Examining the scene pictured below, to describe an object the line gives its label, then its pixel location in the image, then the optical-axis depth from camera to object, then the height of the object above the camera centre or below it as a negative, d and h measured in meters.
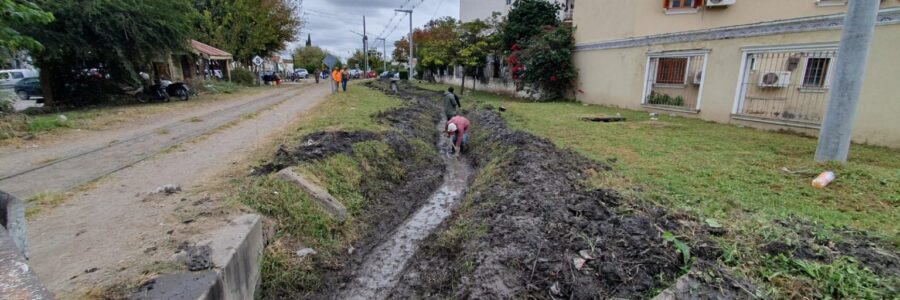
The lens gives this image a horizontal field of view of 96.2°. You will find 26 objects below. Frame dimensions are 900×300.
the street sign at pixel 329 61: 19.66 +0.48
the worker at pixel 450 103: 10.86 -0.75
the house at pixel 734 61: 7.79 +0.61
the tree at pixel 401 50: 54.56 +3.12
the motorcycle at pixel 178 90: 15.73 -0.92
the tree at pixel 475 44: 22.17 +1.78
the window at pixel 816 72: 9.55 +0.36
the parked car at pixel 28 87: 16.34 -1.05
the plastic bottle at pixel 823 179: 4.76 -1.08
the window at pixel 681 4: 13.60 +2.65
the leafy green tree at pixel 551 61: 17.47 +0.73
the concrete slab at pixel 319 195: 4.78 -1.46
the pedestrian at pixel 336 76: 20.17 -0.24
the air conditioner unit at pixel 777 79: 9.97 +0.17
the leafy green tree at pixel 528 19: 20.12 +2.93
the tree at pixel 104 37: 11.59 +0.80
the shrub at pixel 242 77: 28.67 -0.62
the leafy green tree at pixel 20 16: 4.84 +0.56
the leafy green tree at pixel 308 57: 65.31 +2.15
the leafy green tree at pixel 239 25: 26.67 +2.85
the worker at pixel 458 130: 8.48 -1.18
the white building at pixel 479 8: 37.49 +6.53
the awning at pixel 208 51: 20.58 +0.84
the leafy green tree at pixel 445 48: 22.95 +1.57
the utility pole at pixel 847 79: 5.23 +0.11
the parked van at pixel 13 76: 16.12 -0.63
